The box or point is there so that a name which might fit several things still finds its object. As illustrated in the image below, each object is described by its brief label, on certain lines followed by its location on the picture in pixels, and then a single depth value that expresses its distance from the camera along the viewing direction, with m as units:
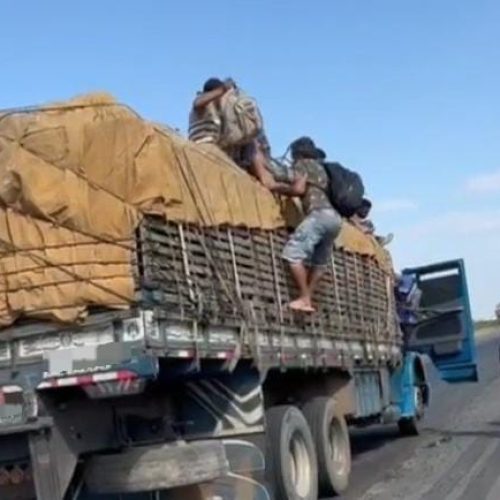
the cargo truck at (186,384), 7.29
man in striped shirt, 11.14
